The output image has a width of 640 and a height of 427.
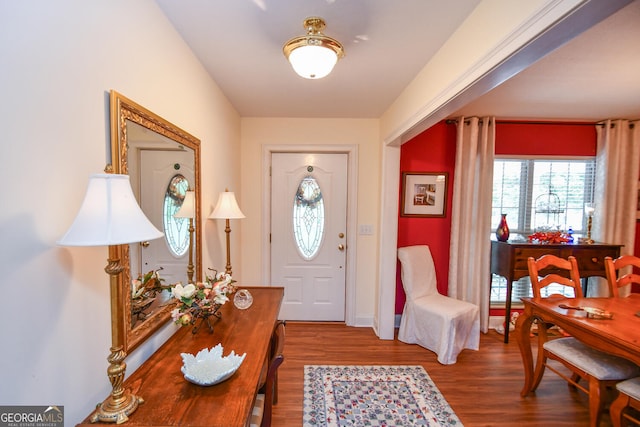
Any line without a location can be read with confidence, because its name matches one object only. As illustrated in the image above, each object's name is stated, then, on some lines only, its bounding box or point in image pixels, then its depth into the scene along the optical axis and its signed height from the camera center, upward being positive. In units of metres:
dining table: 1.51 -0.70
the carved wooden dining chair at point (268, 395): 1.13 -0.85
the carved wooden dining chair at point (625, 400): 1.48 -1.05
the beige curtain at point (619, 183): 2.99 +0.28
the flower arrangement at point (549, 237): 2.87 -0.32
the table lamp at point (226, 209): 2.07 -0.06
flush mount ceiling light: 1.40 +0.80
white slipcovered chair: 2.50 -1.05
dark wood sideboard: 2.78 -0.47
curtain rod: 3.13 +0.97
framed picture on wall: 3.14 +0.13
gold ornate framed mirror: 1.08 -0.01
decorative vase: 2.92 -0.26
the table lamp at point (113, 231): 0.72 -0.09
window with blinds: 3.23 +0.18
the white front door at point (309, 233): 3.20 -0.36
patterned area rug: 1.84 -1.44
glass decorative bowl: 1.02 -0.66
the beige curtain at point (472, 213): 2.97 -0.08
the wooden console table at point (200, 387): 0.88 -0.70
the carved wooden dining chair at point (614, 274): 2.24 -0.54
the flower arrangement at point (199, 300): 1.34 -0.52
